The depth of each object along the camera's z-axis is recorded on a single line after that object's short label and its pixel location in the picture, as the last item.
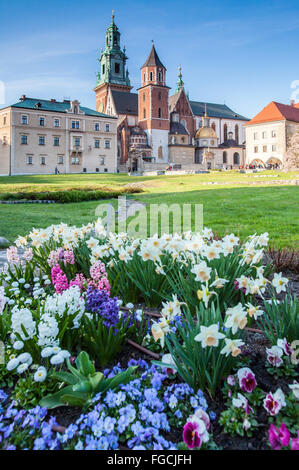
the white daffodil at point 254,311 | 2.06
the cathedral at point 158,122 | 60.19
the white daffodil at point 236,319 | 1.76
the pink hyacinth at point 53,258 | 3.59
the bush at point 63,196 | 17.38
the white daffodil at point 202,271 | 2.24
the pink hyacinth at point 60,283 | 2.96
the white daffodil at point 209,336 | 1.70
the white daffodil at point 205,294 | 2.00
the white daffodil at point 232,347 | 1.71
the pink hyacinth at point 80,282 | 2.88
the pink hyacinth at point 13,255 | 3.93
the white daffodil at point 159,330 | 1.88
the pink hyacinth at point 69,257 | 3.57
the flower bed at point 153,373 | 1.61
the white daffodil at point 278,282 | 2.38
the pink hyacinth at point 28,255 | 3.90
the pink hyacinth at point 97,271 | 2.92
